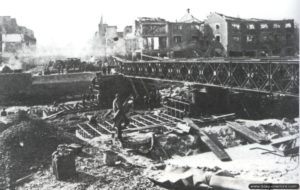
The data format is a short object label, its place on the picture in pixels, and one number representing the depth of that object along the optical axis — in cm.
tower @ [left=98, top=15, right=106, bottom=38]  8038
